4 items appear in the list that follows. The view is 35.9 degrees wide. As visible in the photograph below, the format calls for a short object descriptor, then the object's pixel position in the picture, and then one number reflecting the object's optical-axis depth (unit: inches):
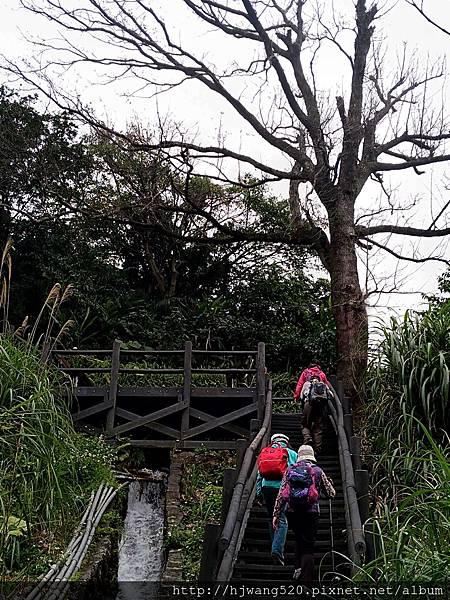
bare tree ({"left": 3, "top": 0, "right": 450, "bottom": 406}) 473.4
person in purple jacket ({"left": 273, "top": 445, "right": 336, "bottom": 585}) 204.4
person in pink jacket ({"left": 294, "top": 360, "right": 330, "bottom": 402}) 337.7
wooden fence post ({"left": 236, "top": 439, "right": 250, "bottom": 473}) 256.5
